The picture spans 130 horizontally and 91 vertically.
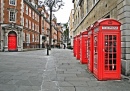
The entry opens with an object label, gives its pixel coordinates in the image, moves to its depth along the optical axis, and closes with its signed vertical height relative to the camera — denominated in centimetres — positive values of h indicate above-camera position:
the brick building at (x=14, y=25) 1940 +377
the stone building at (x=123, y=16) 502 +149
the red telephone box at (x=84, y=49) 782 -28
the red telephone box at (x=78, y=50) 1001 -45
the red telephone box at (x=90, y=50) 528 -26
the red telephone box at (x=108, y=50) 431 -19
